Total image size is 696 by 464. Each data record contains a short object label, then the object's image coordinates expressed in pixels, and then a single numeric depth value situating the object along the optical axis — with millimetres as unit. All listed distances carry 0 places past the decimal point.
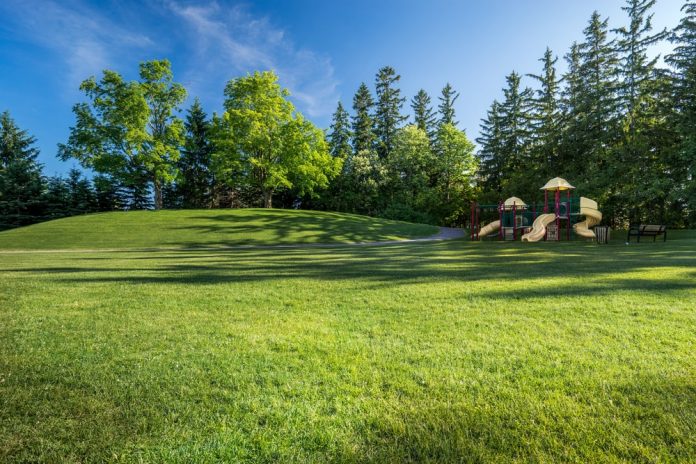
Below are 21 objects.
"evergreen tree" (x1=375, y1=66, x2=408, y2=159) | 50125
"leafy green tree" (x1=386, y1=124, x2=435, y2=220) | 42062
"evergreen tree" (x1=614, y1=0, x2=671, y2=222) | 22719
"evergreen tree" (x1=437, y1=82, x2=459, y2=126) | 51219
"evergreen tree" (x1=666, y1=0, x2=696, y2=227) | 19688
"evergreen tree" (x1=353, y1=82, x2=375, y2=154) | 48688
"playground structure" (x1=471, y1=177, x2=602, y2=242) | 18812
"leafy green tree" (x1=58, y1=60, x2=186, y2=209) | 32594
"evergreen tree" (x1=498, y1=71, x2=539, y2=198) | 36094
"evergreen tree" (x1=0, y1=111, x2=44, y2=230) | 36875
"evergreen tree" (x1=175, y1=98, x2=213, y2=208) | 45625
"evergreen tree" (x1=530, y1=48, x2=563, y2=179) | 30906
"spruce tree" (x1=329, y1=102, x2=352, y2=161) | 48125
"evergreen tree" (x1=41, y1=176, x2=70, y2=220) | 38906
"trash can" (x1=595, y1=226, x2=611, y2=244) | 15703
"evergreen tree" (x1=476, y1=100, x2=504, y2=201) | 38938
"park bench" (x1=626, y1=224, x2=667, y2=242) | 15758
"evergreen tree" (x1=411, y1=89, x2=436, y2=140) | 52031
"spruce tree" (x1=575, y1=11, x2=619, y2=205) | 24047
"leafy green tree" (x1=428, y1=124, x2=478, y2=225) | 41250
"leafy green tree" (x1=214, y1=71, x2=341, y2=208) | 34094
